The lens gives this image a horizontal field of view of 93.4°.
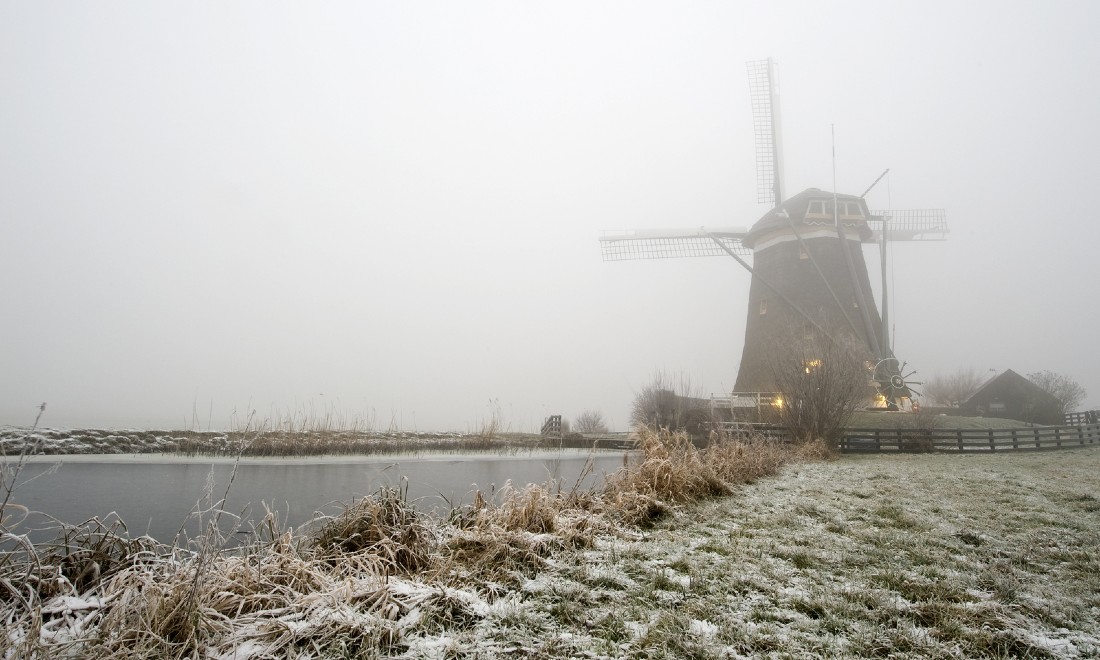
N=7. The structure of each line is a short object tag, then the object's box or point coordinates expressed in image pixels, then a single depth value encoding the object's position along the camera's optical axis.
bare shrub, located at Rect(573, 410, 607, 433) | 32.72
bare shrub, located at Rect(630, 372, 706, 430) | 18.73
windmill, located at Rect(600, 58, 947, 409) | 20.78
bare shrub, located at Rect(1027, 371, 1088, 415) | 32.50
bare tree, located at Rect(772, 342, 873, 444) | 14.02
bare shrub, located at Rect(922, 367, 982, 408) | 48.20
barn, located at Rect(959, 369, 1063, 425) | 27.11
